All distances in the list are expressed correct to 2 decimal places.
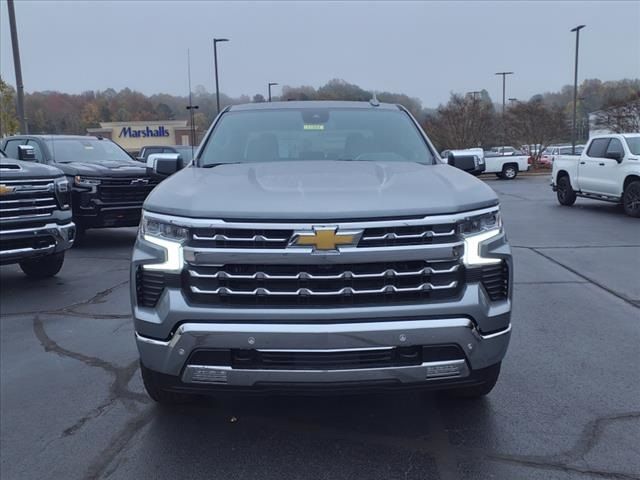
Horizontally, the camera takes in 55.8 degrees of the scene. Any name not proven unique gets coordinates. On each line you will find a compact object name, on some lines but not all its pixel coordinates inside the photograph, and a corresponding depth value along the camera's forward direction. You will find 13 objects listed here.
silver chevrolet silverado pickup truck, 2.81
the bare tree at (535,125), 38.22
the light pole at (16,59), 16.44
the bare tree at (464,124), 38.34
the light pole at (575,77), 33.03
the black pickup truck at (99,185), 9.91
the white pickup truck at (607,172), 13.38
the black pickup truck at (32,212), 6.80
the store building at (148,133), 61.84
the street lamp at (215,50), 32.71
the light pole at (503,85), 52.36
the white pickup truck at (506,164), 30.88
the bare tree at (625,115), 37.88
